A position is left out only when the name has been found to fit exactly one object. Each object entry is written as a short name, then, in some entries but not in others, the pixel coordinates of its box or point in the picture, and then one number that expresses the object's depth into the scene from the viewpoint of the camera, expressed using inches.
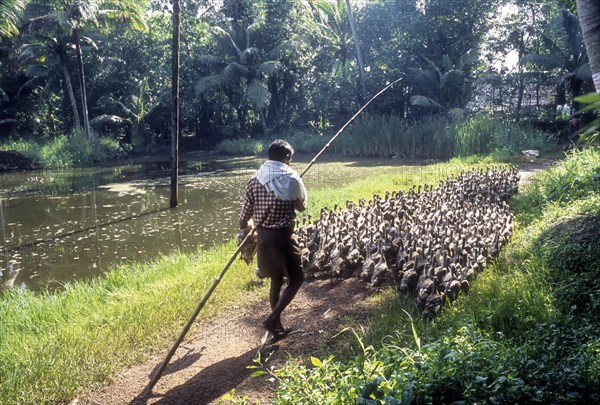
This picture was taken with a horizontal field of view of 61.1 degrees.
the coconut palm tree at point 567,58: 740.0
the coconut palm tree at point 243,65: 1077.1
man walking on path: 167.9
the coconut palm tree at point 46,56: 1017.5
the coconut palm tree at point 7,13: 632.3
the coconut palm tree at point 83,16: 877.2
